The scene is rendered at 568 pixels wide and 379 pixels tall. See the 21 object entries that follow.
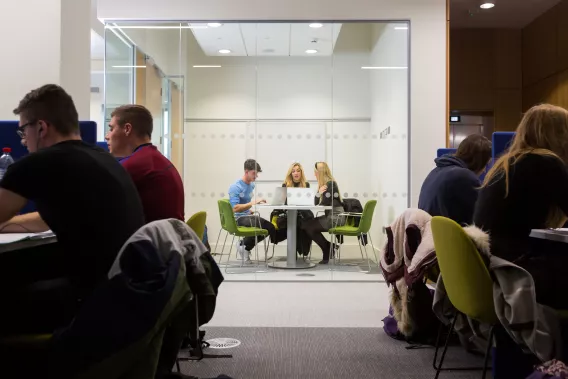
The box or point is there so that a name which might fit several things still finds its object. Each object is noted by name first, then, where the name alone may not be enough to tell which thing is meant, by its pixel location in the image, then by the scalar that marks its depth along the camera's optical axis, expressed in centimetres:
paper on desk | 173
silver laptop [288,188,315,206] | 659
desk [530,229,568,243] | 191
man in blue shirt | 660
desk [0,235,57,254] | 165
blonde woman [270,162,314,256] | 668
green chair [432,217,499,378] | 217
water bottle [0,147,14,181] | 304
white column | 397
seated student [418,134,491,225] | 335
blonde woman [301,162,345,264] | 659
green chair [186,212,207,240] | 287
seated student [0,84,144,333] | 169
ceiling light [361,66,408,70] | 631
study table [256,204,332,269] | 672
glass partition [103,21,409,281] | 641
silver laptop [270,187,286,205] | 657
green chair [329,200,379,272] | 642
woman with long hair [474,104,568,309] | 217
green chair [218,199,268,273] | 637
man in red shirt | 267
